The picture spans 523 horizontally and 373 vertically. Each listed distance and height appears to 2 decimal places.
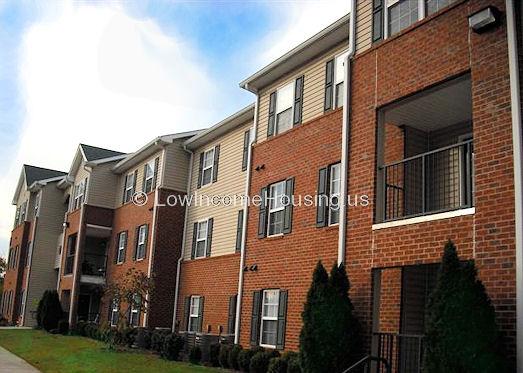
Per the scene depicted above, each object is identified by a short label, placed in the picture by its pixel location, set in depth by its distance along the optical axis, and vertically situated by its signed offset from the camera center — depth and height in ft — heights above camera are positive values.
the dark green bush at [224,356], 57.16 -4.16
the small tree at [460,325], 28.07 -0.01
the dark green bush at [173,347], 67.21 -4.27
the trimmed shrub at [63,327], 103.40 -4.52
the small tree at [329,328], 37.42 -0.66
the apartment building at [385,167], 32.07 +10.76
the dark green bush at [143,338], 78.33 -4.23
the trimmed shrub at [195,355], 63.77 -4.74
